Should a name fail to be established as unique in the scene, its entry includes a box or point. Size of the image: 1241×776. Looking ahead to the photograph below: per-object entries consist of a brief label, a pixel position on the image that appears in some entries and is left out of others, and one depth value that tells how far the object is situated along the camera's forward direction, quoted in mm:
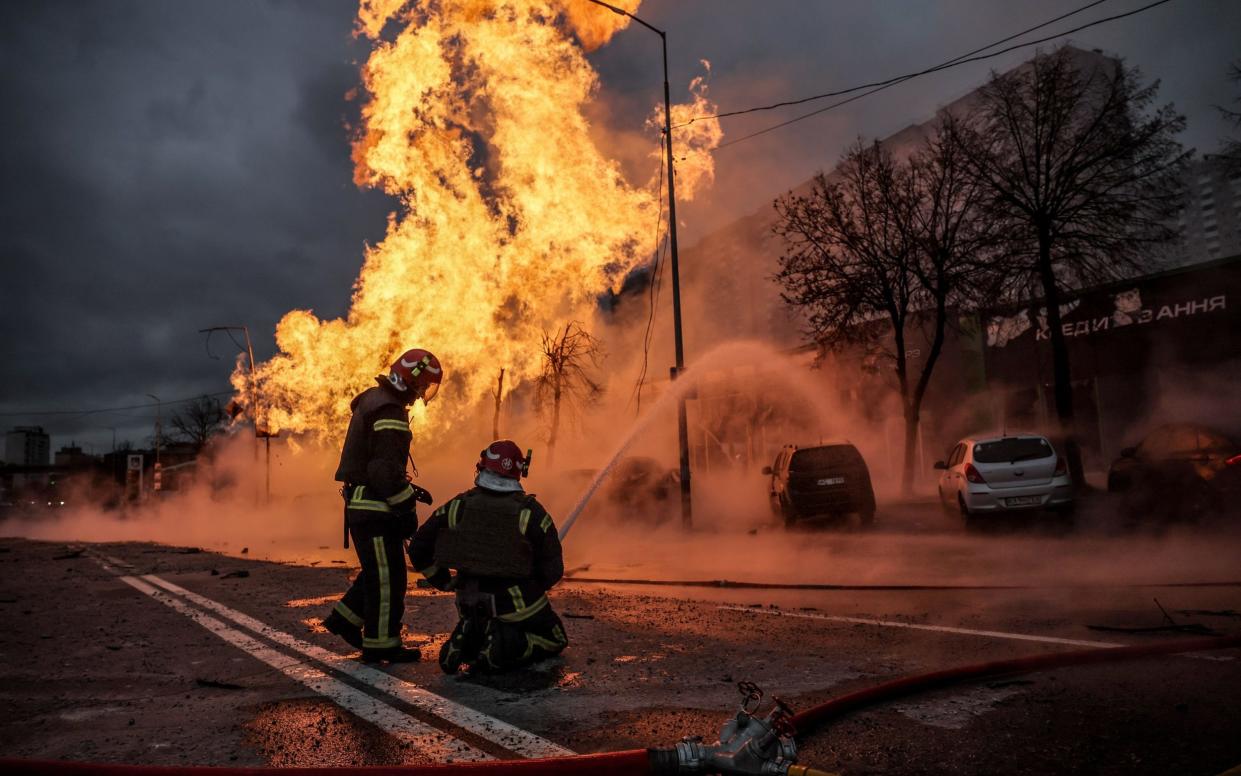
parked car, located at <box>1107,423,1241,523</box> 11859
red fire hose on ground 2719
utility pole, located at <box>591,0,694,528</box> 16531
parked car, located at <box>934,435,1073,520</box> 12797
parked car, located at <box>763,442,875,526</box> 15273
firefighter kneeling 4934
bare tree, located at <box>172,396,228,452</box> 79188
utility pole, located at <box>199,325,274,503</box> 34644
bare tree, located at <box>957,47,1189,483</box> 18234
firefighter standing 5309
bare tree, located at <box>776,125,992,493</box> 21125
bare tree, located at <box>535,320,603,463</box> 32750
